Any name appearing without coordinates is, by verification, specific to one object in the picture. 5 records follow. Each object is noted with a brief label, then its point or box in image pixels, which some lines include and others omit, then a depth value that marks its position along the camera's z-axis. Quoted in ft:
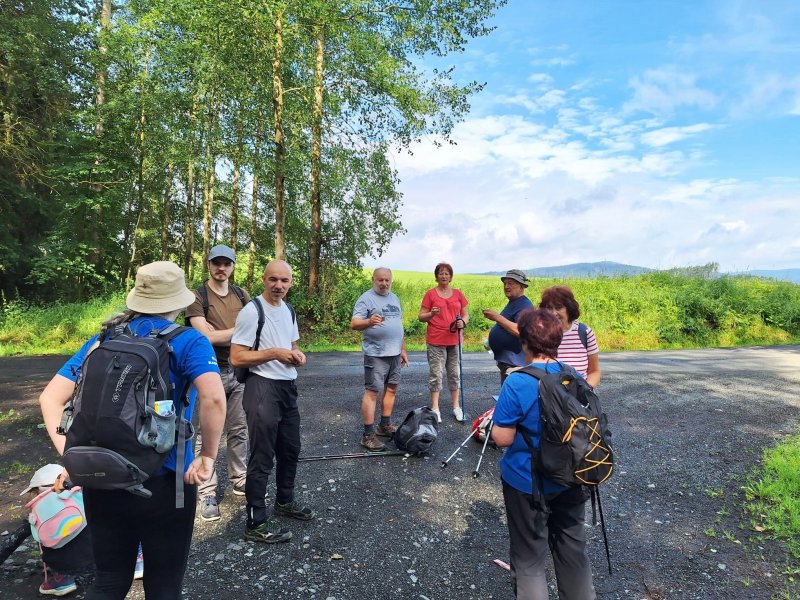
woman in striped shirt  11.73
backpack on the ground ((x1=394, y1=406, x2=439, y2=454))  16.67
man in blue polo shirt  16.28
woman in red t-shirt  19.68
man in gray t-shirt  16.78
